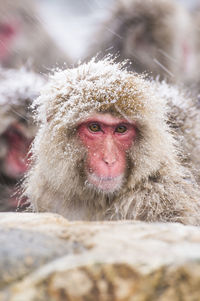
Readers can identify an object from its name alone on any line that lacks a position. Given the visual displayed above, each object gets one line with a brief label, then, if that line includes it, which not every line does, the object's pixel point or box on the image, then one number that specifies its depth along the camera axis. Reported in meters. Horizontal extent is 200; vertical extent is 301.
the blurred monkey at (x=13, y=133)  7.12
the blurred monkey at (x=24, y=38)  11.09
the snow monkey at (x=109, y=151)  4.09
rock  2.02
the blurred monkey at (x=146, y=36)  9.90
